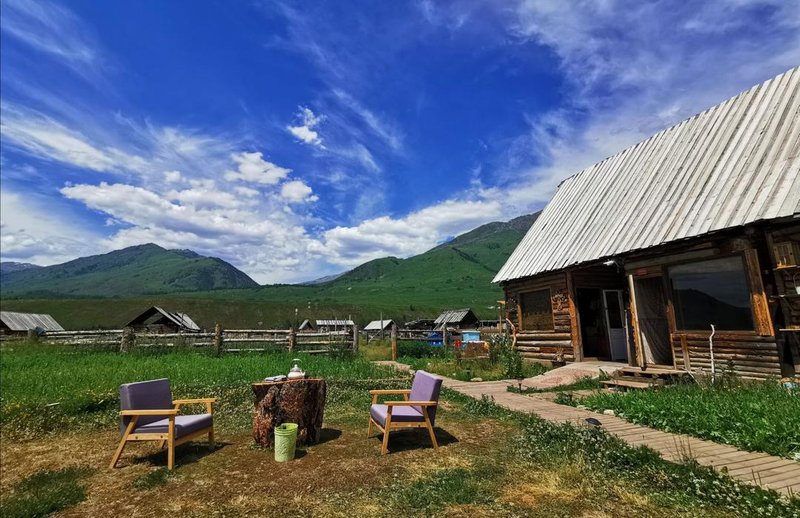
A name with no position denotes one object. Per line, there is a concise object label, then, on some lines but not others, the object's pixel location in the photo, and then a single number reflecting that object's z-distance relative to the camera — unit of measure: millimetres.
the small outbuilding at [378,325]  56550
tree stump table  6332
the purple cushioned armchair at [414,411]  5978
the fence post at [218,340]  18319
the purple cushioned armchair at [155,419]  5730
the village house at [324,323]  54978
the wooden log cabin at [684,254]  8672
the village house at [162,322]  34147
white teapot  6817
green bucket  5668
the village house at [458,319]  43125
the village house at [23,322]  33156
